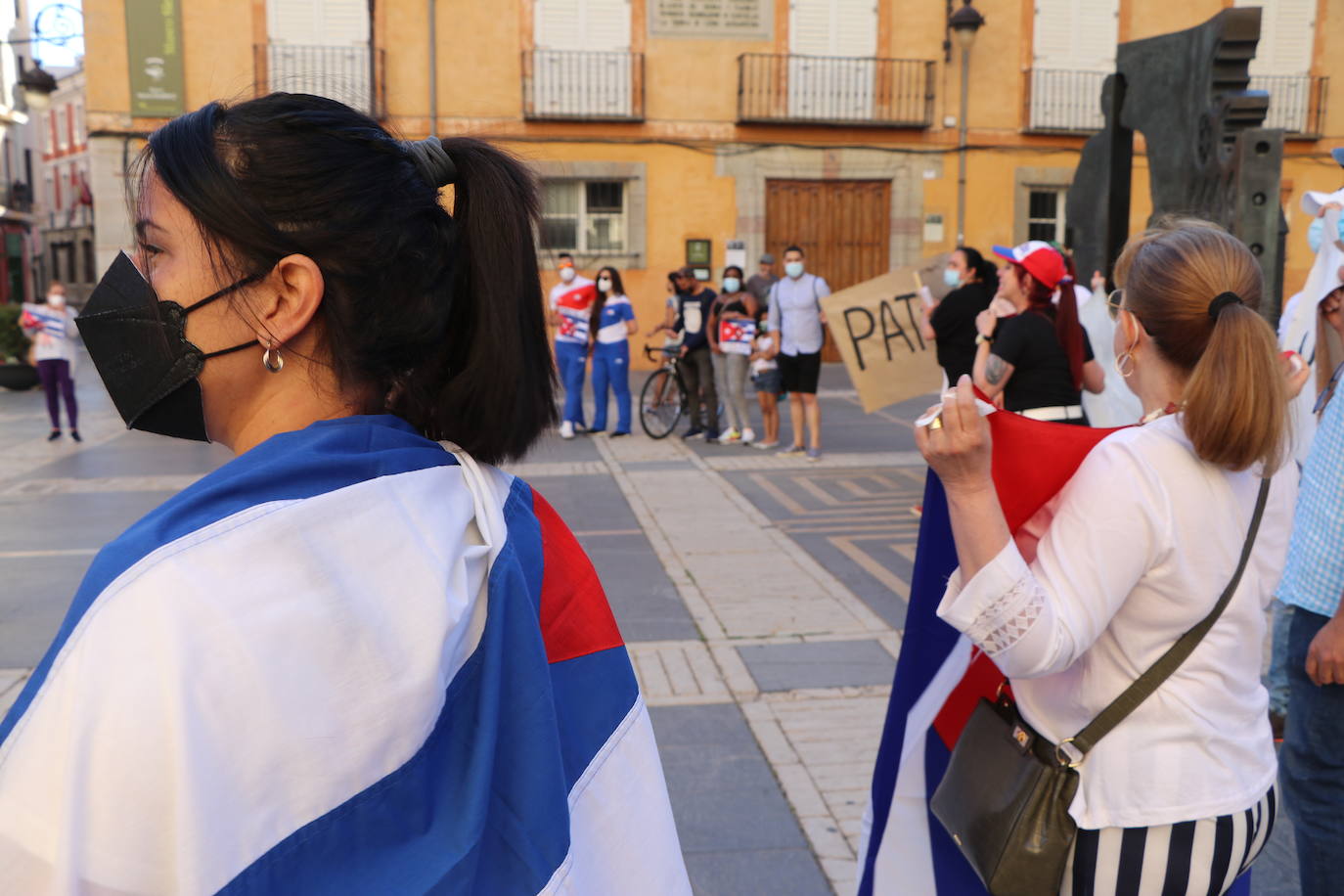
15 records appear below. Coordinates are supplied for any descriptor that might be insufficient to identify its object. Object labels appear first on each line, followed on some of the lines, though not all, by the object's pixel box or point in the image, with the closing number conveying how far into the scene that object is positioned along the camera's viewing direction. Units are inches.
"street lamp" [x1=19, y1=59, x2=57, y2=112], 565.6
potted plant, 665.6
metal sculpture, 192.2
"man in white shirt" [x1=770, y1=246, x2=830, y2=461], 389.1
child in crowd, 405.7
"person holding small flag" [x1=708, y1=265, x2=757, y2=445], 418.6
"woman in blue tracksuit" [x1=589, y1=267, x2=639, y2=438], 451.8
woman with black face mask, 36.3
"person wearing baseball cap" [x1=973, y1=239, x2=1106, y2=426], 224.2
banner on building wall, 695.1
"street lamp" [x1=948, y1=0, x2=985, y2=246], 722.2
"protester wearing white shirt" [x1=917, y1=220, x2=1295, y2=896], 66.8
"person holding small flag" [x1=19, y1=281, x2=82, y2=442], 445.7
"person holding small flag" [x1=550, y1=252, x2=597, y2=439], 445.7
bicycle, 449.1
